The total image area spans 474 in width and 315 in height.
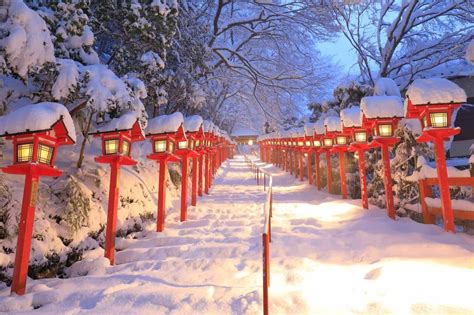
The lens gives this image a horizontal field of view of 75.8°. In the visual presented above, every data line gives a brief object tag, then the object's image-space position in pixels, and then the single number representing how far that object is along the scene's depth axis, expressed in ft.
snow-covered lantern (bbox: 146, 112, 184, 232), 23.43
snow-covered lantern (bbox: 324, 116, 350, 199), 34.06
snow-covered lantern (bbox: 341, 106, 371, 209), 27.37
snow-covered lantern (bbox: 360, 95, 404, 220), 22.78
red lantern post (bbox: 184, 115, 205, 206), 29.96
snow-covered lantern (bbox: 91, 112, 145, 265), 18.07
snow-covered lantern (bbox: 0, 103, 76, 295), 12.88
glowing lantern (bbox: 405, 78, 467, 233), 17.54
